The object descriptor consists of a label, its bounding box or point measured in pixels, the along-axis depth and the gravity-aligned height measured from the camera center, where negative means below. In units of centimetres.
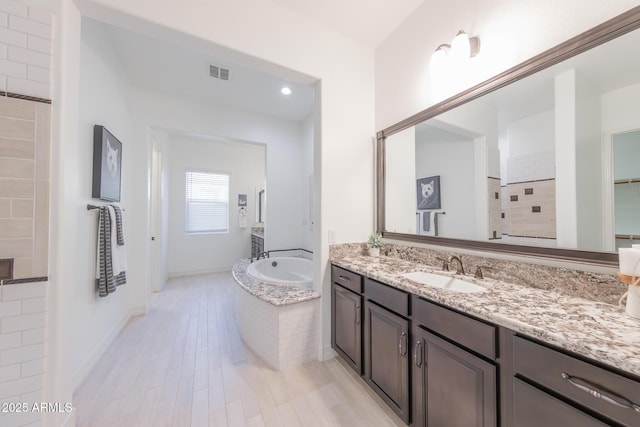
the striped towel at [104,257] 198 -36
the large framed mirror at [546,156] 99 +33
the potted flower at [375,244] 214 -27
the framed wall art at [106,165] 194 +45
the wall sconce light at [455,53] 146 +107
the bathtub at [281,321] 193 -93
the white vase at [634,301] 83 -31
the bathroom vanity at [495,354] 67 -53
